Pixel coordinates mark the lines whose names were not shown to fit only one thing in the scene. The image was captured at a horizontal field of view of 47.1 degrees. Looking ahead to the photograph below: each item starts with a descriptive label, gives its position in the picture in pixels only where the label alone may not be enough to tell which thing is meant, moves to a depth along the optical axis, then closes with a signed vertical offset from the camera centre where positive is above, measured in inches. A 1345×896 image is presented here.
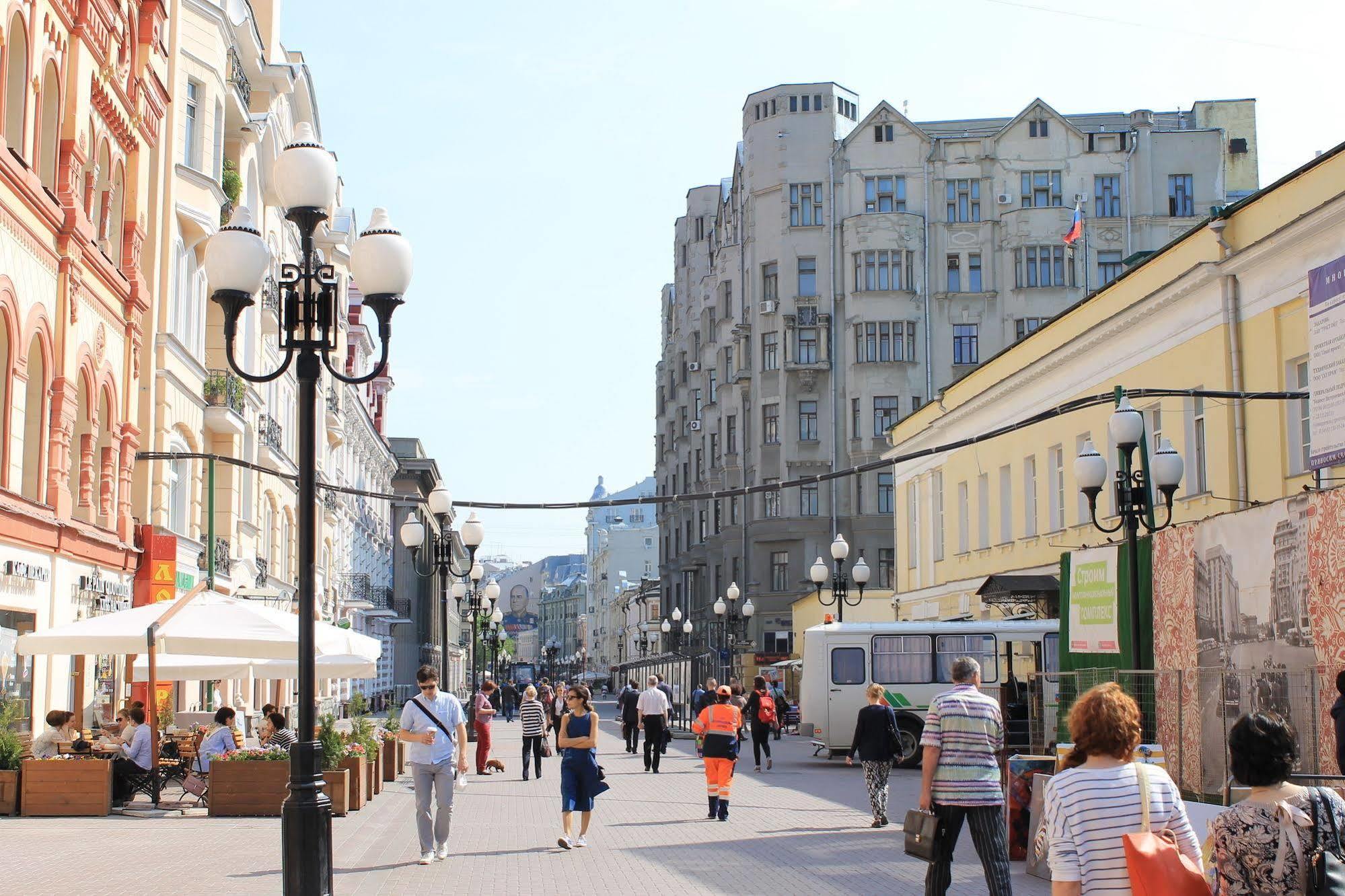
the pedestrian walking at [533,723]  1045.2 -93.7
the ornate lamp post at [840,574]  1295.5 +7.8
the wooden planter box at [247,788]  708.7 -92.1
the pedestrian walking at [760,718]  1114.1 -98.5
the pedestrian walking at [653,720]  1094.4 -96.5
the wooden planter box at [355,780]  735.5 -93.9
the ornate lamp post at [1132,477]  620.1 +46.9
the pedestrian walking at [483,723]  1071.6 -96.8
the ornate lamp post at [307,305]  373.4 +77.9
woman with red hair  233.1 -34.0
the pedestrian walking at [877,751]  700.0 -77.1
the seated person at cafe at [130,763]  736.3 -83.8
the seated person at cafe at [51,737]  745.0 -72.9
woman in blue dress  607.5 -70.5
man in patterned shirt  381.6 -50.4
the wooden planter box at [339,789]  710.5 -93.3
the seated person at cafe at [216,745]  764.6 -78.3
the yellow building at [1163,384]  912.3 +145.6
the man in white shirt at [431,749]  557.3 -59.0
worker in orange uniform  730.2 -77.8
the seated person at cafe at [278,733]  795.4 -76.7
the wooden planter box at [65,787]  701.9 -90.8
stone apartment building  2422.5 +522.4
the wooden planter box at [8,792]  698.8 -92.1
